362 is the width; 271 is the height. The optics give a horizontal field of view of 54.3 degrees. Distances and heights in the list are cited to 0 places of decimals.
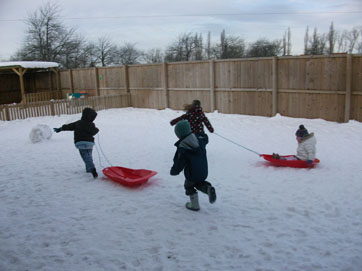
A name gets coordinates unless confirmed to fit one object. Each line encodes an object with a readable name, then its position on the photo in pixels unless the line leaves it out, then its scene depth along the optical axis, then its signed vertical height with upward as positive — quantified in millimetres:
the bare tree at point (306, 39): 42034 +4274
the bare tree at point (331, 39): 37719 +3746
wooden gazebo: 20297 +1136
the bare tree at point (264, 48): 39781 +3276
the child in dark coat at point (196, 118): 7215 -787
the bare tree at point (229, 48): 40781 +3530
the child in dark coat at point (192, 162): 4680 -1109
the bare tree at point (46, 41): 36125 +4495
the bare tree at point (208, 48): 41938 +3646
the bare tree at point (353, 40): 33788 +3250
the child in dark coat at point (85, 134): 6750 -960
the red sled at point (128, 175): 6029 -1658
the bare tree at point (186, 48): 40938 +3574
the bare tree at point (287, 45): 41916 +3692
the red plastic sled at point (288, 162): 6855 -1678
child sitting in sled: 6736 -1357
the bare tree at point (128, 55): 47000 +3553
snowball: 10203 -1398
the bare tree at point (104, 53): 46406 +3867
